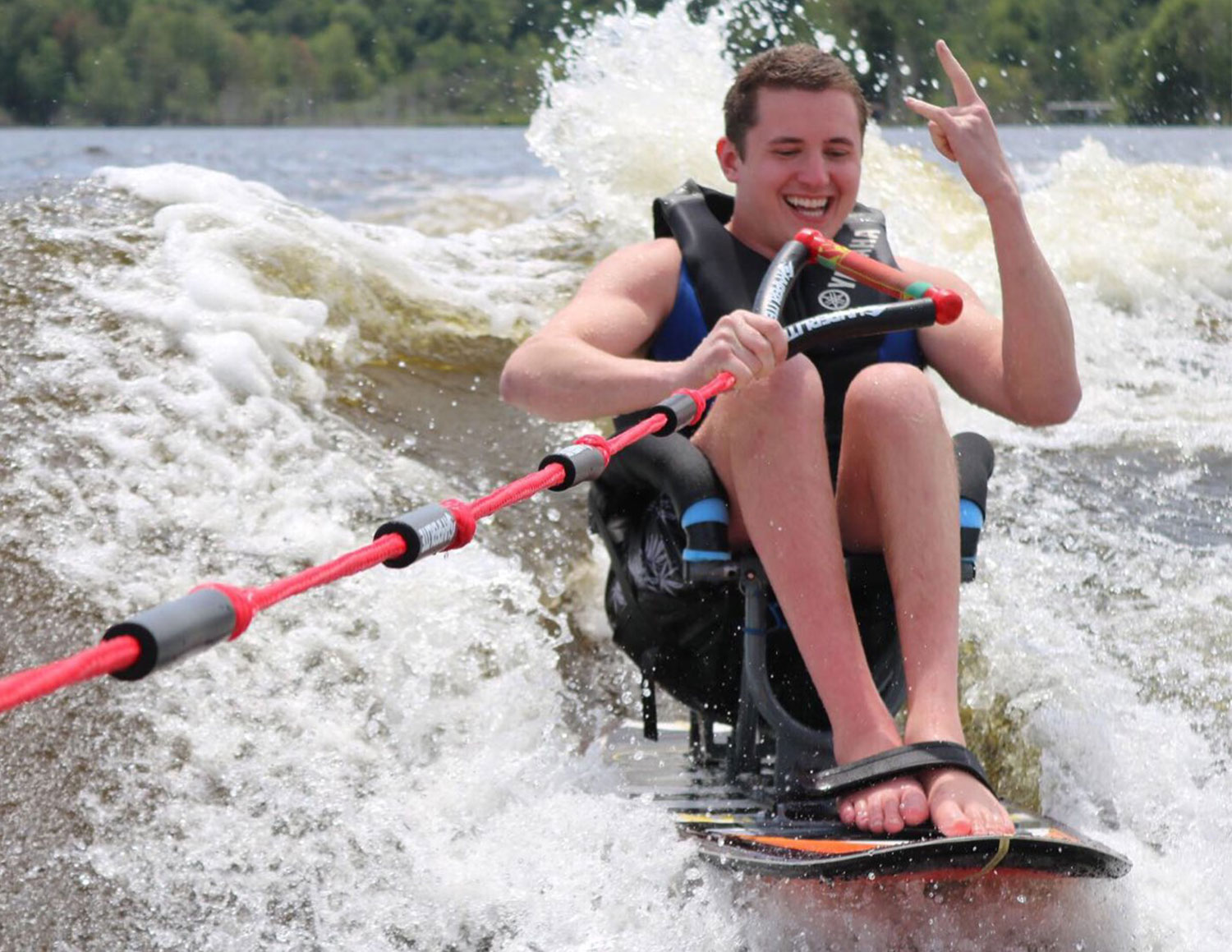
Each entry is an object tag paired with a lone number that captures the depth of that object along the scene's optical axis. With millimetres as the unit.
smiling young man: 4820
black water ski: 4230
